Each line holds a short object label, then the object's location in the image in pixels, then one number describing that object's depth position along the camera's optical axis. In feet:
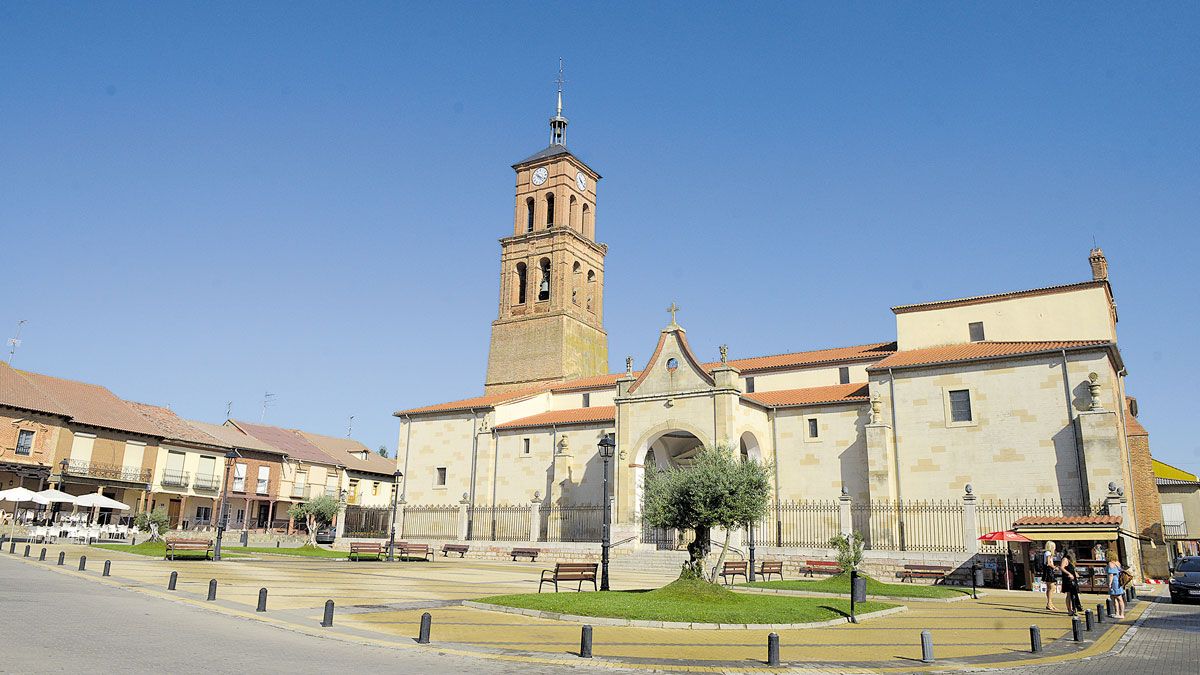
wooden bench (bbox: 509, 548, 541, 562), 117.29
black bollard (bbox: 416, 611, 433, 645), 39.34
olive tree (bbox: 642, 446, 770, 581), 71.10
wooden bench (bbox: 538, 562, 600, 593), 66.69
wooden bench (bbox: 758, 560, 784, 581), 87.42
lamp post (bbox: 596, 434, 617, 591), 66.13
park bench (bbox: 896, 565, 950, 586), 91.20
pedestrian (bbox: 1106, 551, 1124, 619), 59.88
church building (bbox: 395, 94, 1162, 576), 103.86
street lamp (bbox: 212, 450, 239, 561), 93.35
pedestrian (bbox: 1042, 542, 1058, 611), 64.18
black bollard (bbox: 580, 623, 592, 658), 37.58
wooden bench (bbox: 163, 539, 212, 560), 92.17
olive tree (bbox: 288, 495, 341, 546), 189.47
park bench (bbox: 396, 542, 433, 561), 117.19
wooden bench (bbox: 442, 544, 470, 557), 128.16
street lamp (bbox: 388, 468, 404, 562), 120.17
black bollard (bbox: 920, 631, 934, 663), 38.93
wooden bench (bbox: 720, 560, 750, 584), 83.20
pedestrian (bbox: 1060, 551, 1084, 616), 59.11
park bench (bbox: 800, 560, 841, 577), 95.30
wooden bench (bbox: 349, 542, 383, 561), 111.55
